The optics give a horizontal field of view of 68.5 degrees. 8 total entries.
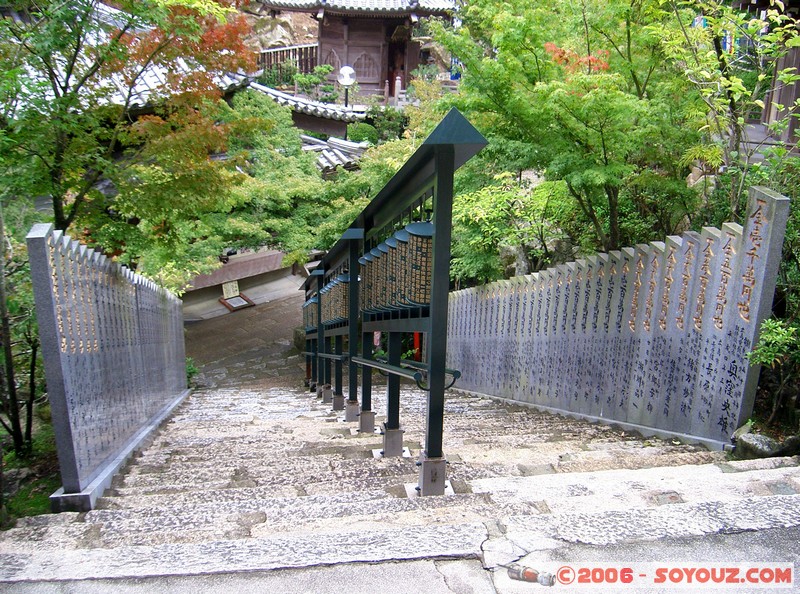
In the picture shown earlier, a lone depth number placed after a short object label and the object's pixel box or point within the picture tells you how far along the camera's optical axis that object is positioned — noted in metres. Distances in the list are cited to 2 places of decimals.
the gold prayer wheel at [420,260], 3.18
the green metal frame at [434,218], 2.82
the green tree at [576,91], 5.48
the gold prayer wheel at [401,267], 3.48
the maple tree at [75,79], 4.96
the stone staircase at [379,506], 2.25
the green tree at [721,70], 4.89
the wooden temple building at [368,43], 26.39
